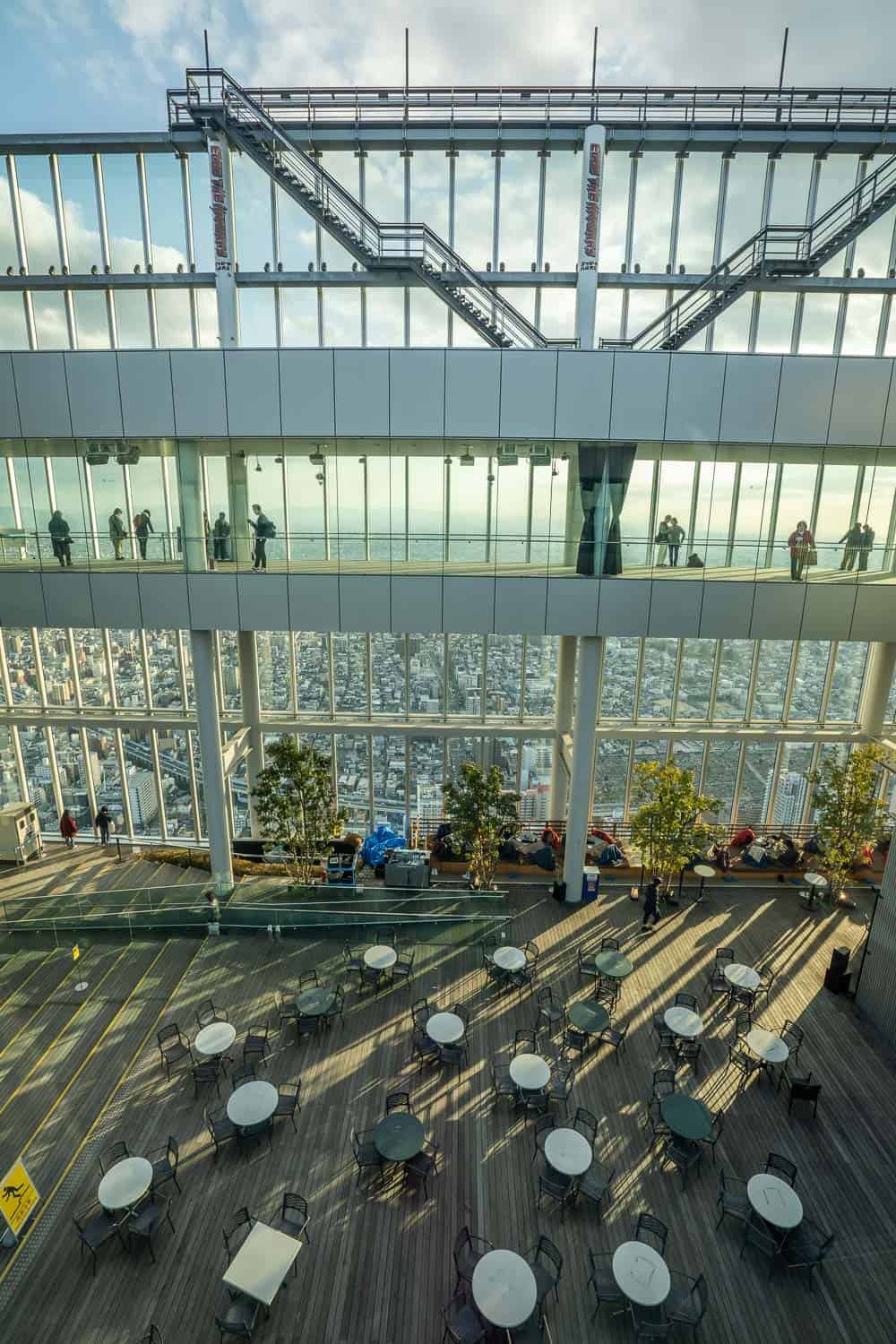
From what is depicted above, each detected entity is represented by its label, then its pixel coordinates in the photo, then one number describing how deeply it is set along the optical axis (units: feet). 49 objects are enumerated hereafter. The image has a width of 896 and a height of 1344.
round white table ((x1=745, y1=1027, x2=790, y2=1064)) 32.94
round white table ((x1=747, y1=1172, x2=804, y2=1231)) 24.93
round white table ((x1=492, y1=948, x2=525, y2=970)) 40.29
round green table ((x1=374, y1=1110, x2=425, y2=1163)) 27.86
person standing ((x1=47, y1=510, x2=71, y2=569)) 46.01
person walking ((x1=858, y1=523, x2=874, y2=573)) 45.57
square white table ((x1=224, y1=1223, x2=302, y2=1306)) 22.80
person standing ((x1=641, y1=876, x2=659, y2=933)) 46.75
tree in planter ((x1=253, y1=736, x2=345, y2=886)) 49.85
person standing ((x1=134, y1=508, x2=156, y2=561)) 45.96
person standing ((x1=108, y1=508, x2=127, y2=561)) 46.14
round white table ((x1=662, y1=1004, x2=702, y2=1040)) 34.80
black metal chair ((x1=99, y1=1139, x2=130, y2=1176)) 28.78
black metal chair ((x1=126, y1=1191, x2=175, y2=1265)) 25.41
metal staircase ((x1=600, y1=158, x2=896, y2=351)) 45.85
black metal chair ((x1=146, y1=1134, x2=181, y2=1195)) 27.71
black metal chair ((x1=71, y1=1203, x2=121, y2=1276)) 25.20
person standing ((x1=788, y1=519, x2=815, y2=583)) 45.16
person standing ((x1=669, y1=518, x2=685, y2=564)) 45.70
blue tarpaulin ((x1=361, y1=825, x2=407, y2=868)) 55.06
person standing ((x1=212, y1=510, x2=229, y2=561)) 45.47
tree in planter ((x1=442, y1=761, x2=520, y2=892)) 49.44
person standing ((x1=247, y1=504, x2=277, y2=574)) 45.70
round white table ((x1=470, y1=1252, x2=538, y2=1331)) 21.59
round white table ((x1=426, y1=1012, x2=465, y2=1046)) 33.94
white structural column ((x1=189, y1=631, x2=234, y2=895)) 47.47
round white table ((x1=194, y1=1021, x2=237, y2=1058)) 33.32
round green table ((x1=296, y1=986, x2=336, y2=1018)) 36.24
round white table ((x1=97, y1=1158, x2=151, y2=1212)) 25.63
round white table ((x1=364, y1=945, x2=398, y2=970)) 40.06
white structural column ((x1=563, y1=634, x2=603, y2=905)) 47.29
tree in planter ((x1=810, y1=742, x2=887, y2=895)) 47.91
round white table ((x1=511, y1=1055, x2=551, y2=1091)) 31.24
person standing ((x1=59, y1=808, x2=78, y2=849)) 61.77
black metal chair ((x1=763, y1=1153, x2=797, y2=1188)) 27.66
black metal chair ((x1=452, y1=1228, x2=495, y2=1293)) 24.00
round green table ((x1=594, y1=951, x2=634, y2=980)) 40.32
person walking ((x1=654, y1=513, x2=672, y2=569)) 45.44
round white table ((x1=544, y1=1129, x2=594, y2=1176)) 27.07
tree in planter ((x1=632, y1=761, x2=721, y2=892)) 46.57
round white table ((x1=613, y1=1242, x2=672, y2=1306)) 22.35
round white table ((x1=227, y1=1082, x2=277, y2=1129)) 29.32
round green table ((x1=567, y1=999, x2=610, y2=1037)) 35.32
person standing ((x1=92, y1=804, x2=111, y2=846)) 62.23
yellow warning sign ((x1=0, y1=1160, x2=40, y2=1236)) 22.57
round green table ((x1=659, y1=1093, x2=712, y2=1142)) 28.94
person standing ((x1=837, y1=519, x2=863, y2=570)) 45.65
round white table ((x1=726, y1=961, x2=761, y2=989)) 38.65
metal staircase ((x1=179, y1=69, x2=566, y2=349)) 46.26
